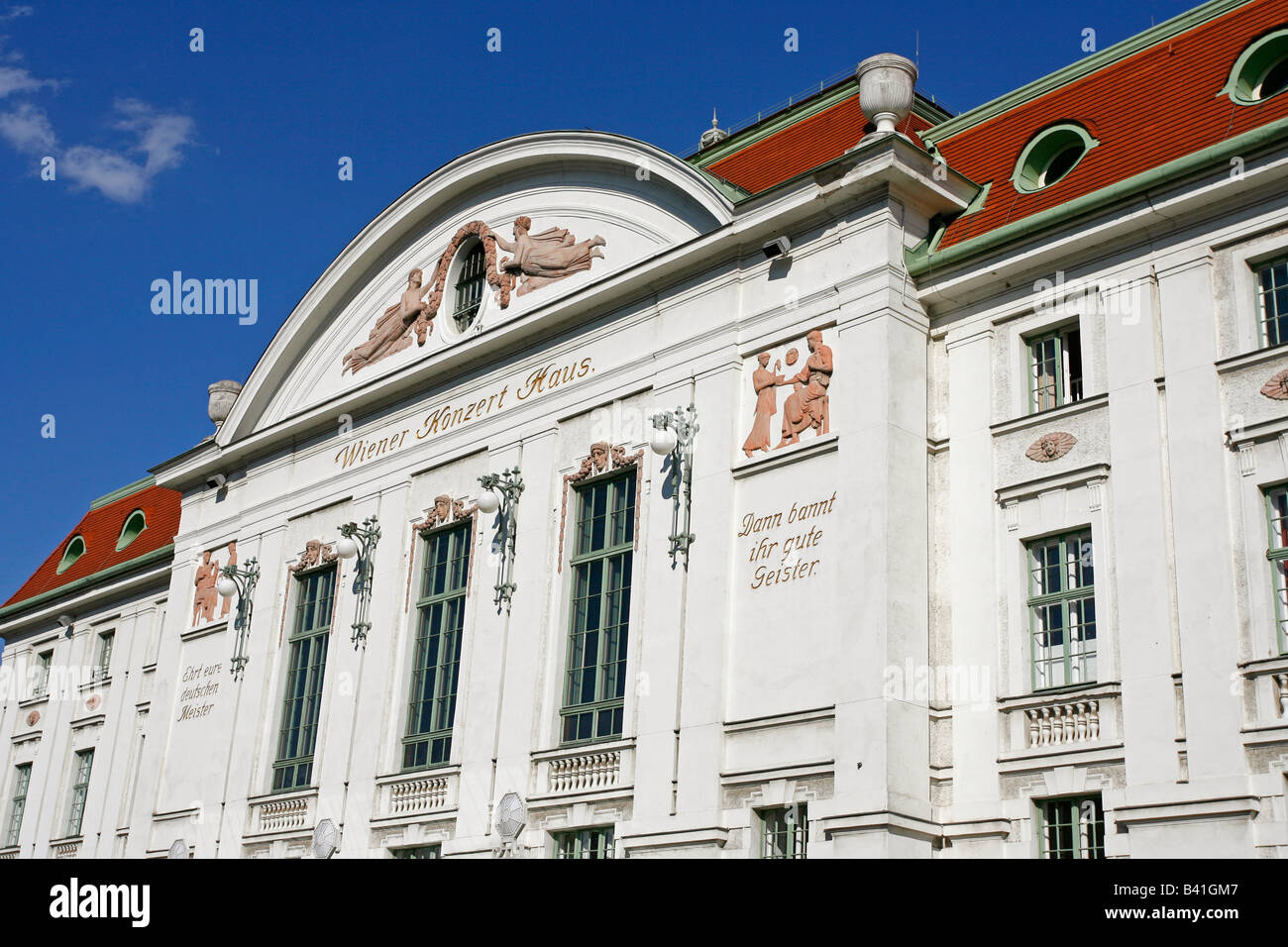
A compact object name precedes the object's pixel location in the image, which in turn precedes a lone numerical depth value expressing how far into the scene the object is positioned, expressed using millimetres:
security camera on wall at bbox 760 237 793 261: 23047
